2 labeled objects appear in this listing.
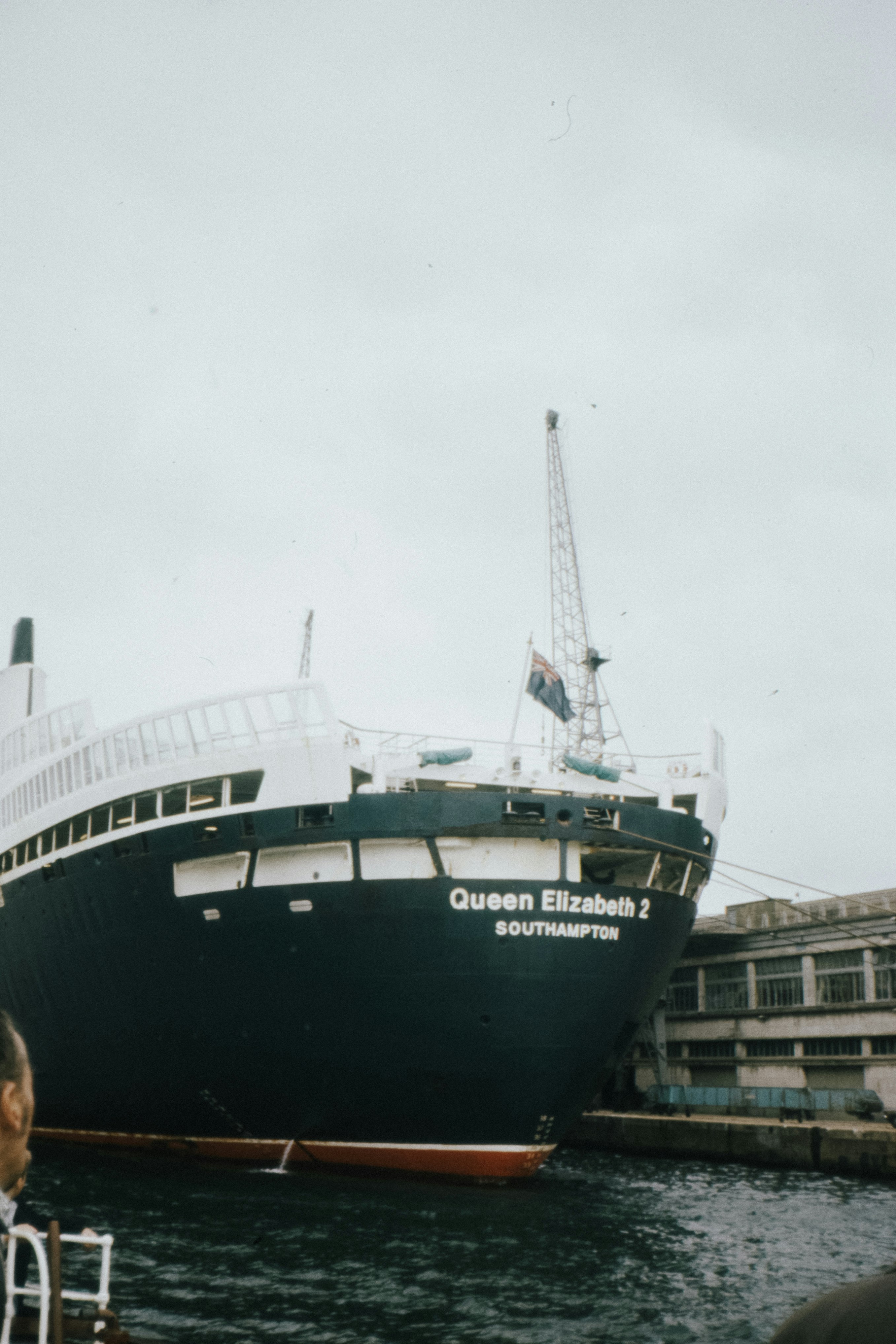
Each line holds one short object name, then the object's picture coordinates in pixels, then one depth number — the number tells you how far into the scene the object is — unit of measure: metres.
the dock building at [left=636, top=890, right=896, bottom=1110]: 48.25
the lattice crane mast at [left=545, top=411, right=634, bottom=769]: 65.88
